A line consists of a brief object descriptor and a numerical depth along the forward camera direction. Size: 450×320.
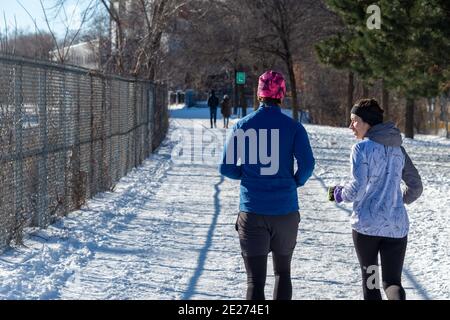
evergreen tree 17.45
